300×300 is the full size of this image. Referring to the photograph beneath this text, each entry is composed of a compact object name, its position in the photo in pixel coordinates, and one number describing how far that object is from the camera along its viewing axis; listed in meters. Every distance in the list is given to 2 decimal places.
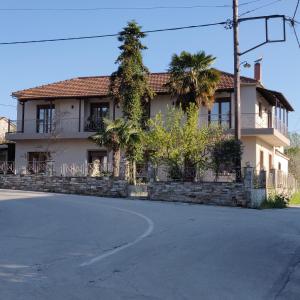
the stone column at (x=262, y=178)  23.88
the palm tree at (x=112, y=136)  25.72
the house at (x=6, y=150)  37.31
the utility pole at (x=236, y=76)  23.62
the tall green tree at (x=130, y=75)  28.09
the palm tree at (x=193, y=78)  27.28
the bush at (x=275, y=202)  23.53
